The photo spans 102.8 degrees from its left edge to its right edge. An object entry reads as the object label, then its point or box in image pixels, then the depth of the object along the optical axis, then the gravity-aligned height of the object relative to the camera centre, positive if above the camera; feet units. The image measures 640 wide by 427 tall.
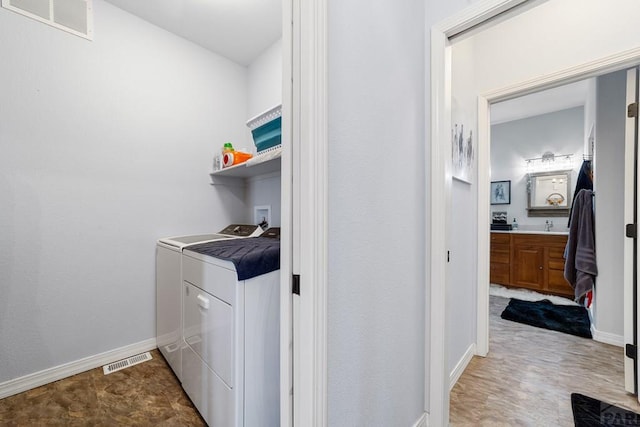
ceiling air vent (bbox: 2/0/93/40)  5.16 +4.19
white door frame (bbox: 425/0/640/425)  4.01 +0.22
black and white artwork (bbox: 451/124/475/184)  5.22 +1.29
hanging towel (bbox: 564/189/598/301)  7.36 -1.11
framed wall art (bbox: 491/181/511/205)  14.48 +1.08
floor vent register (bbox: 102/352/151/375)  5.82 -3.61
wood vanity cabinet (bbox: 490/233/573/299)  11.25 -2.39
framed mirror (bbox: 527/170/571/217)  12.79 +0.93
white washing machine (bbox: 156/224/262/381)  5.15 -1.79
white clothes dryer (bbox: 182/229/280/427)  3.41 -1.78
